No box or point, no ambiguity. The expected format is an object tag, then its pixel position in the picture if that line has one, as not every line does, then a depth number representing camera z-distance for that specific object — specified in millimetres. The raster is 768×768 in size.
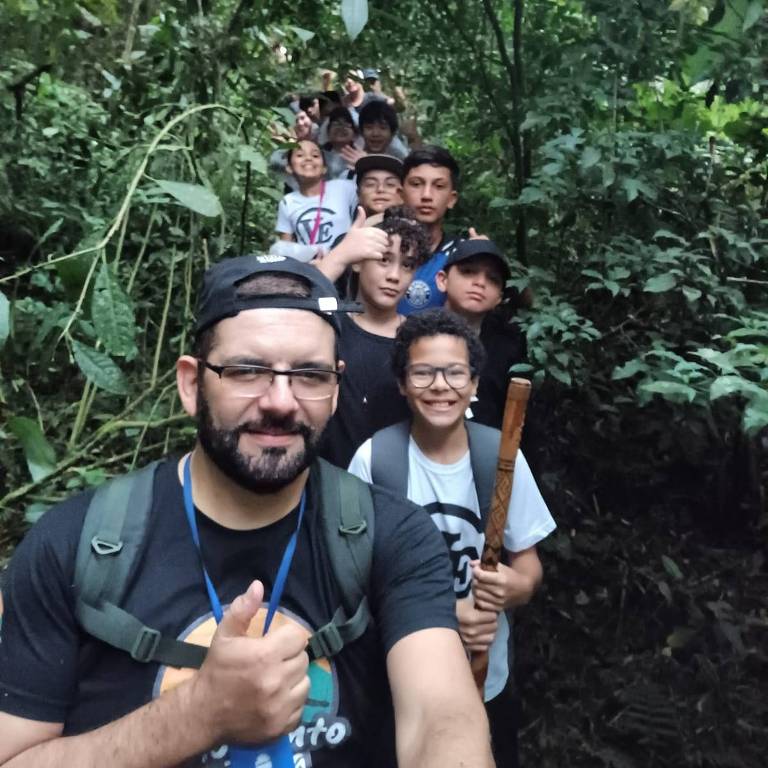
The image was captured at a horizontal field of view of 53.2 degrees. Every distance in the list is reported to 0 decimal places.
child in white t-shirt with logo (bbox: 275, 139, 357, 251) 4309
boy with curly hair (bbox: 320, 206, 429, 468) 2719
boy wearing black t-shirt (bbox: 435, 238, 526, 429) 3025
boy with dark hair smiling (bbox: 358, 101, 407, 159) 4832
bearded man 1245
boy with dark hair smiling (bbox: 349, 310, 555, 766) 2293
